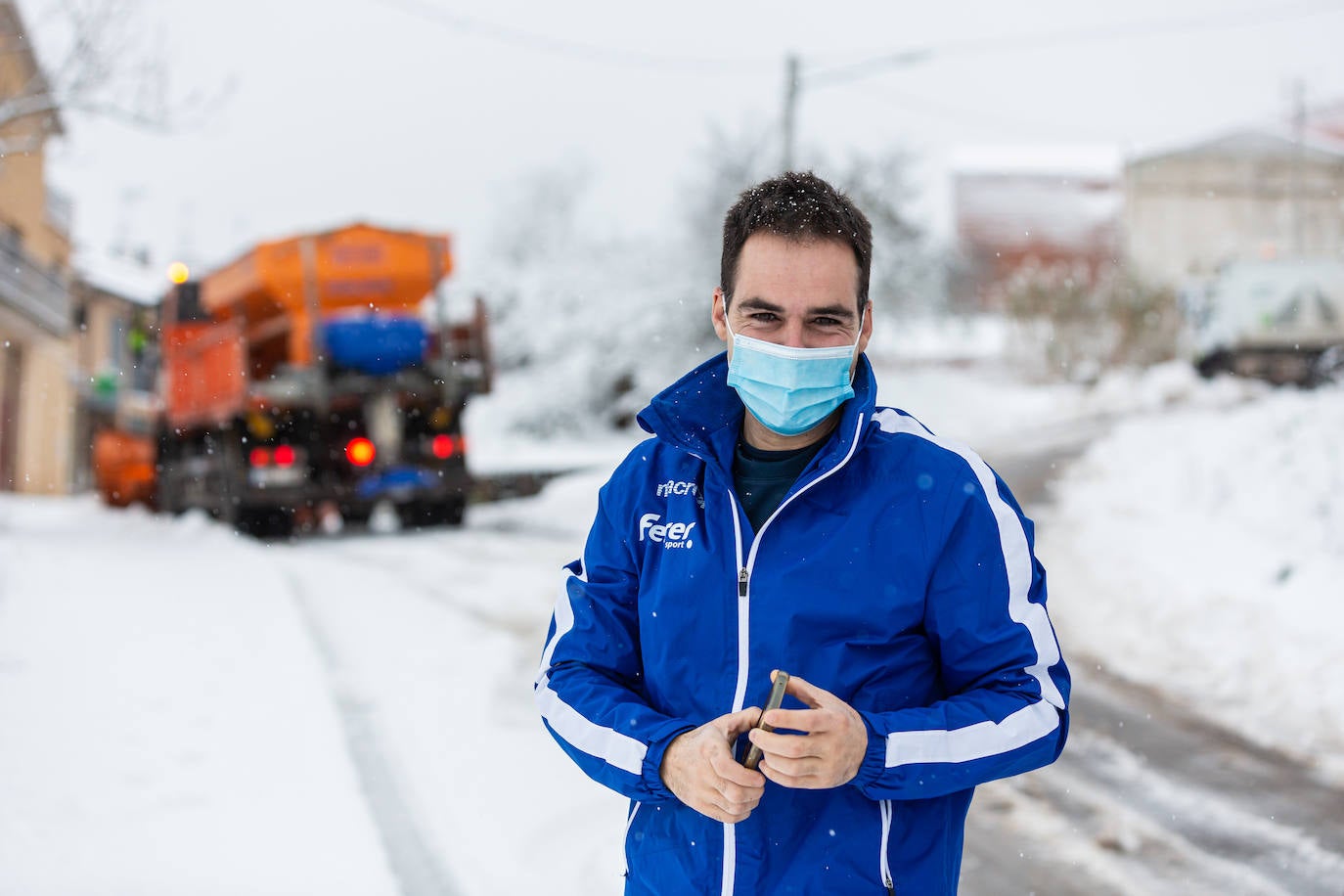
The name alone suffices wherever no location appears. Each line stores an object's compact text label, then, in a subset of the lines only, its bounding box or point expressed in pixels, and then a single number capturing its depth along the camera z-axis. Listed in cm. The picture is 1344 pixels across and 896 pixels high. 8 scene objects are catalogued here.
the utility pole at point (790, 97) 1591
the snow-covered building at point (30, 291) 1309
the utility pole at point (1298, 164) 3089
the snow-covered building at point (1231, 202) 3191
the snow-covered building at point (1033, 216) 4425
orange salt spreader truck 1536
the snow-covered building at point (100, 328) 3412
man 178
